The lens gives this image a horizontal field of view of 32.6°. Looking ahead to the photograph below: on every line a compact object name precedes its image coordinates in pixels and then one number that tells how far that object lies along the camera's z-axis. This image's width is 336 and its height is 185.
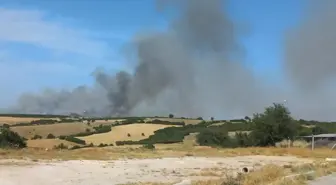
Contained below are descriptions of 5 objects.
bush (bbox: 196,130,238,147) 98.11
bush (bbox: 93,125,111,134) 127.53
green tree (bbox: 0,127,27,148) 72.82
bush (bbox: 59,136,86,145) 102.72
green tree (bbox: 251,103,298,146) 83.81
